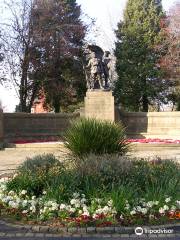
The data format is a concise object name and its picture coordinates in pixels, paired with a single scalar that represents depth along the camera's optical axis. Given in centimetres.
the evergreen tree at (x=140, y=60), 3991
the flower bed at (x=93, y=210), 693
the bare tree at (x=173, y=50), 3806
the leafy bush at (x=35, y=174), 845
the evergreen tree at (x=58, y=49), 3622
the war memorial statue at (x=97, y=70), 2686
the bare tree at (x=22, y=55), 3553
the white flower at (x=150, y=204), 730
